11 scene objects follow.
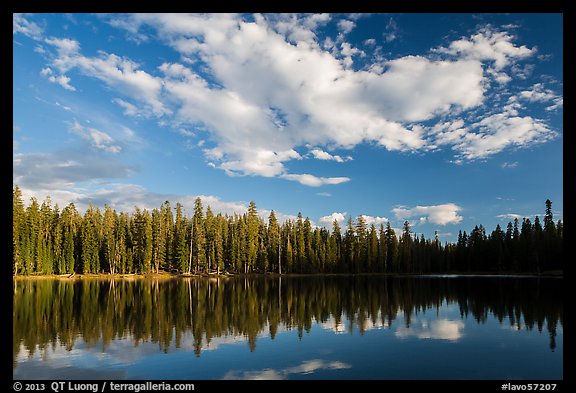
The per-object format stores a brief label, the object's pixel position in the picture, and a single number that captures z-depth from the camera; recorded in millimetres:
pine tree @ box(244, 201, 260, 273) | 133125
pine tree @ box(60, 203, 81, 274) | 119188
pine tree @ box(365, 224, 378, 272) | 145000
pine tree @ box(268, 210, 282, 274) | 142375
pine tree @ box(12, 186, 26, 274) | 105438
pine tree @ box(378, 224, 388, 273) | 147625
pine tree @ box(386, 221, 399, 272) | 151375
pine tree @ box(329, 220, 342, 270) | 143750
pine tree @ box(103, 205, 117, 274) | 125062
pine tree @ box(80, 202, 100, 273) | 121375
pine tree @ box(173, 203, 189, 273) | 125188
